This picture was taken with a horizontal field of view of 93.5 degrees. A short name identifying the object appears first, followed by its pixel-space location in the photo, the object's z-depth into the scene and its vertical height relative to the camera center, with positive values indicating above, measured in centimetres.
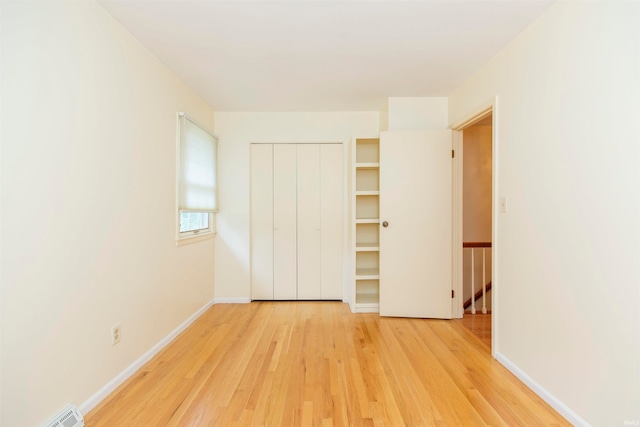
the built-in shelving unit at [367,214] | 369 -3
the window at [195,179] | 281 +33
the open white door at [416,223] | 311 -12
